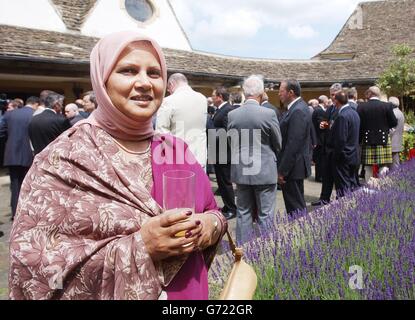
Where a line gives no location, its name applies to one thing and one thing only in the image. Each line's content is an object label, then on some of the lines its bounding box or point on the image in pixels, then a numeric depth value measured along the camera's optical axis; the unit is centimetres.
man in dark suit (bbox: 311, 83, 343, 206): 715
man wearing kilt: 743
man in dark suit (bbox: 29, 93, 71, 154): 575
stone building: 1148
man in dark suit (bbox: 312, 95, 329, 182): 893
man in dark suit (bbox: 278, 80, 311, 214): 483
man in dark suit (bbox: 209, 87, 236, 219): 698
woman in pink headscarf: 133
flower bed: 228
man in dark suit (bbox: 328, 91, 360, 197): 653
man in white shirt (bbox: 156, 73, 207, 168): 525
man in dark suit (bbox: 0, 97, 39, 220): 635
